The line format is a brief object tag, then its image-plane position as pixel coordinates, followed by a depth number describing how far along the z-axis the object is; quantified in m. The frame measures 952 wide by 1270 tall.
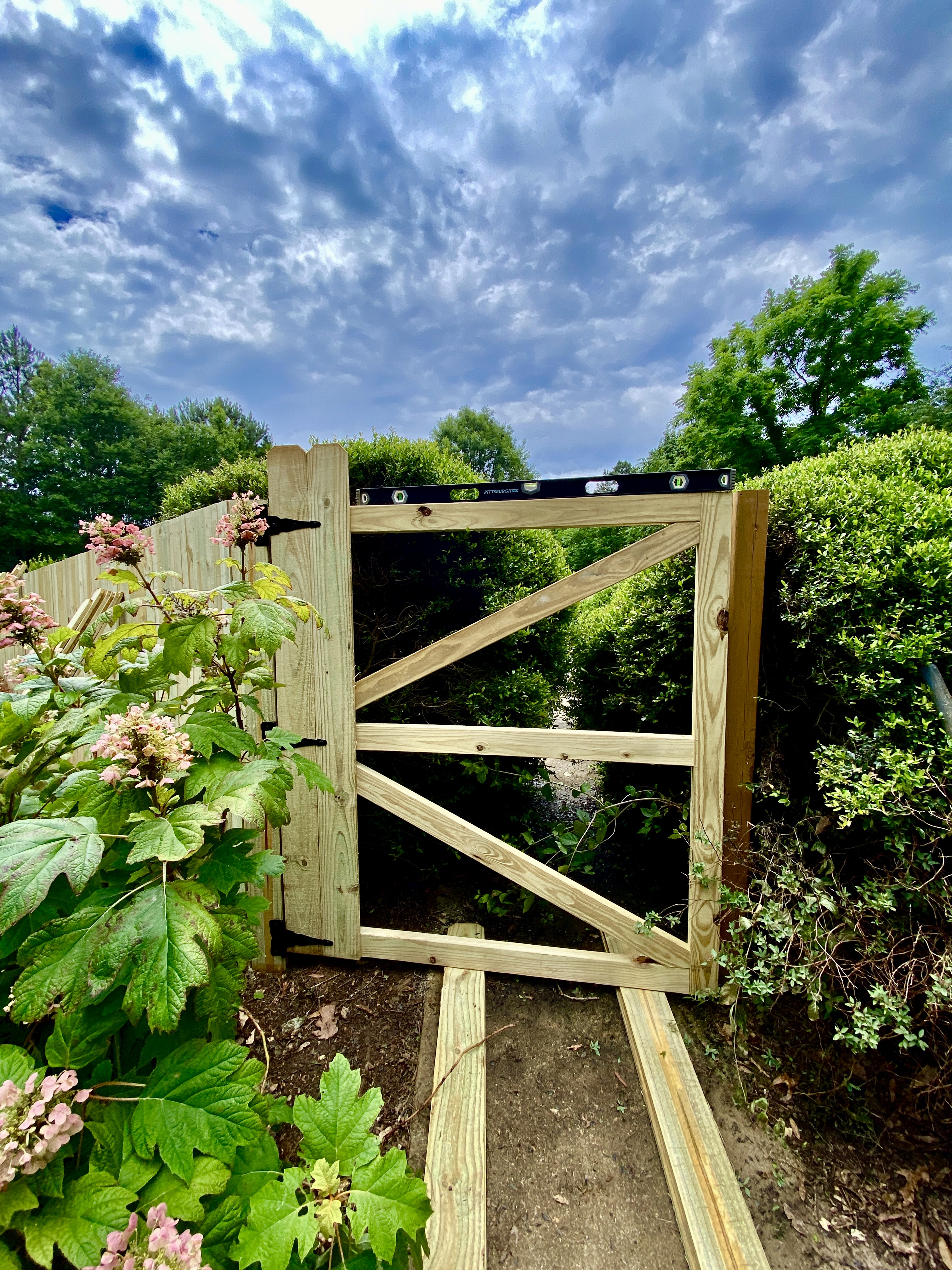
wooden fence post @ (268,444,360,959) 1.89
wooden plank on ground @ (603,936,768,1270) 1.15
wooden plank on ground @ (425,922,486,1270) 1.15
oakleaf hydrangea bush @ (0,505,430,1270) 0.57
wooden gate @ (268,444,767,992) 1.75
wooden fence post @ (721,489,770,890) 1.73
